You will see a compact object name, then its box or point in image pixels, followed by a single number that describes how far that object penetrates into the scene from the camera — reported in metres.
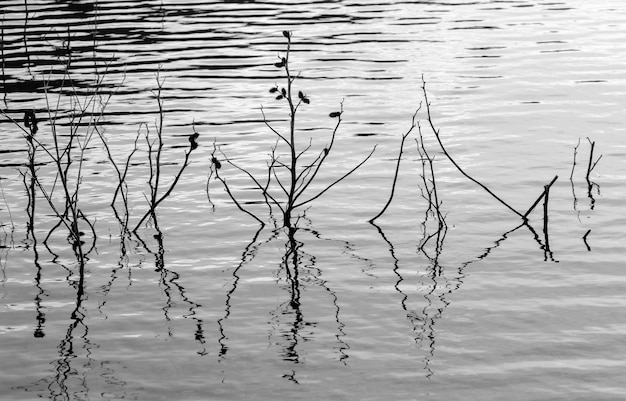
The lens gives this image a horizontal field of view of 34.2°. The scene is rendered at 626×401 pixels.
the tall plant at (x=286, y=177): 10.40
